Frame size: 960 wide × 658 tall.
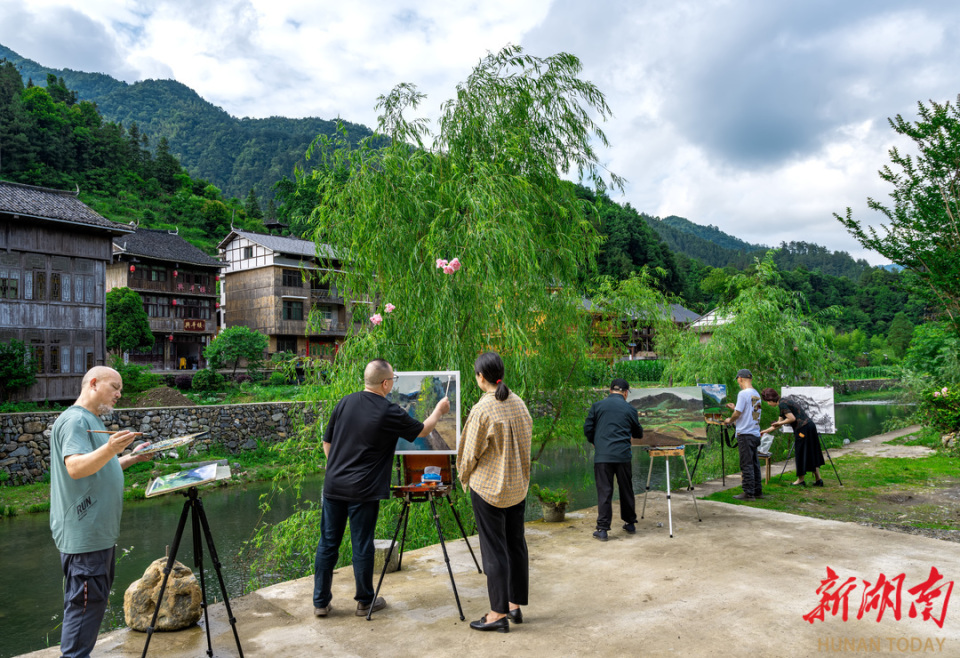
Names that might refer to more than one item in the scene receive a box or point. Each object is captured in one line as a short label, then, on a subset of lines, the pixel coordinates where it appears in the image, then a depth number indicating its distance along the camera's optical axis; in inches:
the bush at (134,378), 763.4
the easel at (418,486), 160.2
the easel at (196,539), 122.3
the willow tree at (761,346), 437.4
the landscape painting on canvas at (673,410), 278.1
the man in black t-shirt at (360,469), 143.2
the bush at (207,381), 881.5
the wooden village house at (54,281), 676.7
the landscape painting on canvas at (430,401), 192.1
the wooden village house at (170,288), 1125.7
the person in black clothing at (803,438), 301.6
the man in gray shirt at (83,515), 104.8
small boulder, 141.8
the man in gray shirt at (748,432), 272.4
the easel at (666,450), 229.0
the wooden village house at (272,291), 1208.2
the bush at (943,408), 431.5
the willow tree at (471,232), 230.5
